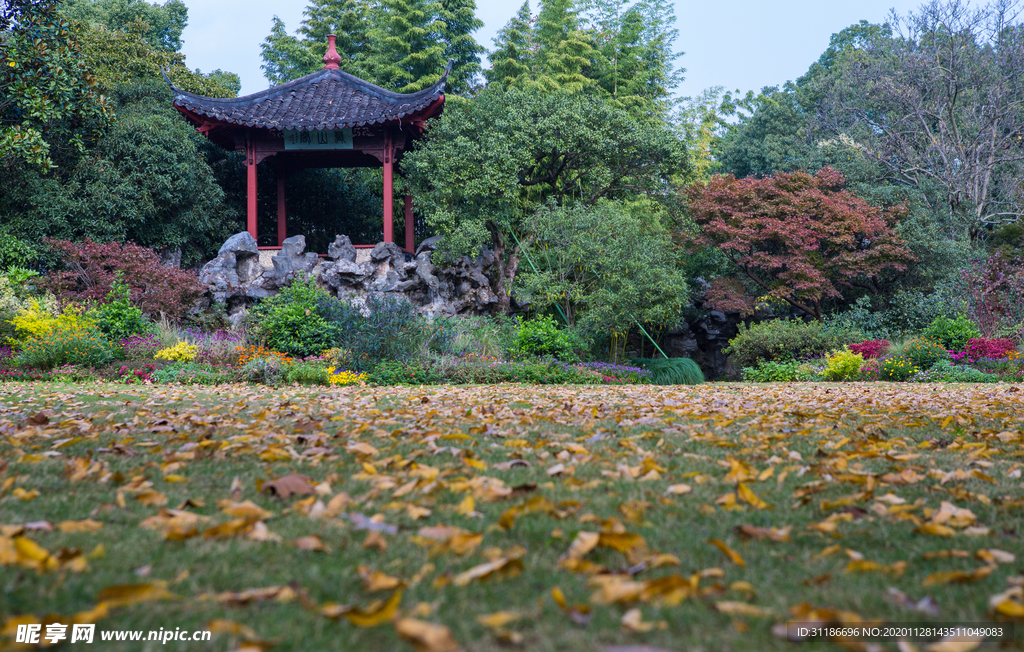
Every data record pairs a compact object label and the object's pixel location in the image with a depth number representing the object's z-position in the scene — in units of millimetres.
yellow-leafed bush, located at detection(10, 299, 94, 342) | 10227
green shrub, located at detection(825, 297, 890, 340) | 14578
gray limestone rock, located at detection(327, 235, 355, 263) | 13886
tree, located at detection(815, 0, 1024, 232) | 17406
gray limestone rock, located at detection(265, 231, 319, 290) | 13398
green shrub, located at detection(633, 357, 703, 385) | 12250
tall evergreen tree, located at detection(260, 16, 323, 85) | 21473
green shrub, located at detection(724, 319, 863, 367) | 13225
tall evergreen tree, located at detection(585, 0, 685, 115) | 20812
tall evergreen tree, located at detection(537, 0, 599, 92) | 19625
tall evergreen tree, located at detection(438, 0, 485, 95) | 19250
